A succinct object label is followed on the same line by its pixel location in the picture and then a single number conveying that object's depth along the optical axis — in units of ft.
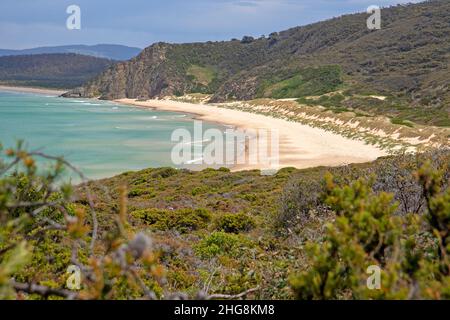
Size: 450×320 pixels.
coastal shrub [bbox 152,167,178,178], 79.74
